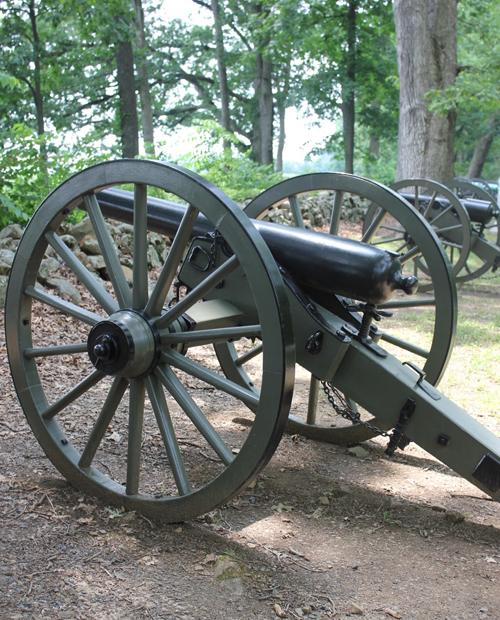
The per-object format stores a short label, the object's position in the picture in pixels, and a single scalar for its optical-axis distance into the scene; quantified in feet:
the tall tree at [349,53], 61.41
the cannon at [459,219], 27.94
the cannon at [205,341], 7.27
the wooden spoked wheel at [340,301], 10.91
